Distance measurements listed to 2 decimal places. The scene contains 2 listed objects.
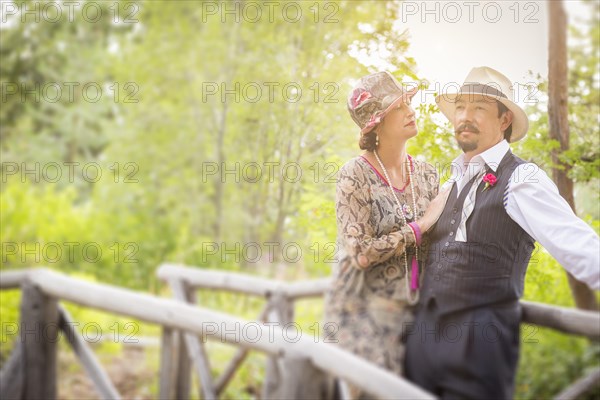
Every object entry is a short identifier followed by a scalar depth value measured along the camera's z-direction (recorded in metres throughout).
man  5.81
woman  5.89
